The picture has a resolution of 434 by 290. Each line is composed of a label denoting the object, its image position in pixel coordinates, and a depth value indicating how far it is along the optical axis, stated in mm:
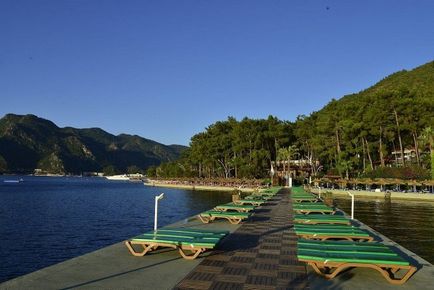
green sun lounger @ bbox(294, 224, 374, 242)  12039
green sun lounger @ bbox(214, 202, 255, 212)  21039
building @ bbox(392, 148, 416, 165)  87188
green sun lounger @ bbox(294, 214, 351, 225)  16314
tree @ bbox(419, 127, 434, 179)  59094
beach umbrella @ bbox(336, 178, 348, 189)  66900
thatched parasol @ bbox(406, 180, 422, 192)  53094
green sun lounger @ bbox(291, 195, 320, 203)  28555
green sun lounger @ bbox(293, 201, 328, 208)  22722
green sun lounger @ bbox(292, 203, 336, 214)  20891
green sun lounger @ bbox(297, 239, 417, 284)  8531
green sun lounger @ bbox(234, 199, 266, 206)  25881
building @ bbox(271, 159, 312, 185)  99688
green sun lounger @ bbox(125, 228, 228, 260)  10281
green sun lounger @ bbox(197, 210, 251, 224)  17759
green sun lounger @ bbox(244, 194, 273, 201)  29841
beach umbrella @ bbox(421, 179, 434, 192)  51469
